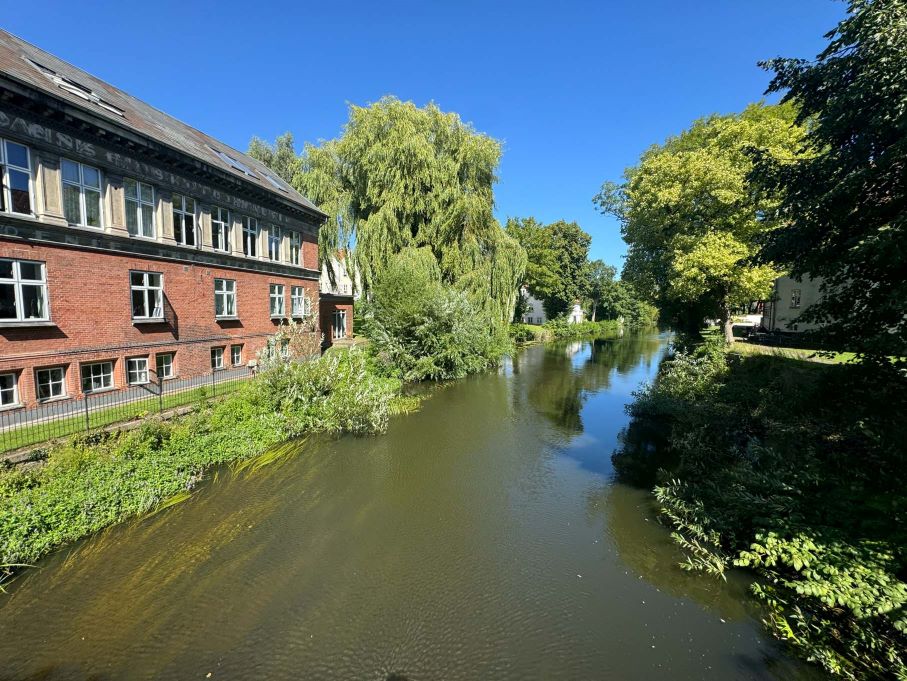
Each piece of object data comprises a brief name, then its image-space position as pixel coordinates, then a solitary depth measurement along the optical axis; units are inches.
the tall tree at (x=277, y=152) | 1464.1
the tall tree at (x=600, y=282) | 2269.6
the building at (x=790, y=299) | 855.7
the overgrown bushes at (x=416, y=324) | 753.0
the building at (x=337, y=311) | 967.0
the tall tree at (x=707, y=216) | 675.4
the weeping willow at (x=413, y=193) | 853.2
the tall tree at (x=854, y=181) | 220.7
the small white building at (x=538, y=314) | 2232.3
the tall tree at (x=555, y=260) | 1731.1
